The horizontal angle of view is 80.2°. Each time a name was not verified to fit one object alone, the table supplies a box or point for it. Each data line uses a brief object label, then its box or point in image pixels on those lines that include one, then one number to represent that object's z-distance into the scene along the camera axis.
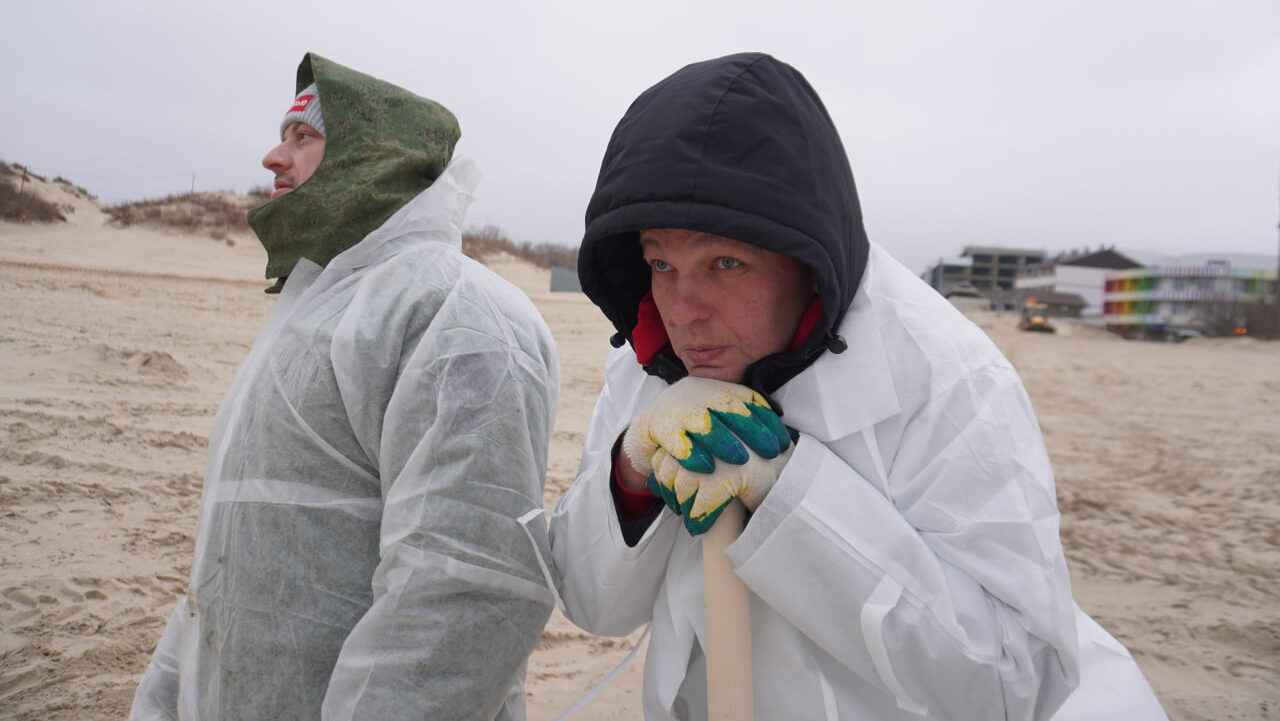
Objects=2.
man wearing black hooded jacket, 1.09
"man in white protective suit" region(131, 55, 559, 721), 1.31
